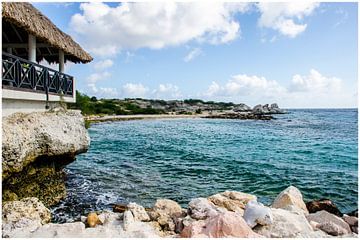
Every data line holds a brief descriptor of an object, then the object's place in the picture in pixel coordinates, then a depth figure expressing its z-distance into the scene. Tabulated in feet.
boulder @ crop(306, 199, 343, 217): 25.85
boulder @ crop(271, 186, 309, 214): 23.65
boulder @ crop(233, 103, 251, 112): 410.39
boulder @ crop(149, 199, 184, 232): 19.45
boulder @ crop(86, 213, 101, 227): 19.04
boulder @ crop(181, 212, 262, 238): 16.84
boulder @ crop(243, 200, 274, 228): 18.63
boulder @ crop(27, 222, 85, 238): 17.06
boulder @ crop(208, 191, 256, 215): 23.67
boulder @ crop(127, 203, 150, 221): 20.01
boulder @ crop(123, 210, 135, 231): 18.39
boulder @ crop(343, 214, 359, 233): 20.89
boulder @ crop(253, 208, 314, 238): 18.03
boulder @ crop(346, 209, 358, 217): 24.87
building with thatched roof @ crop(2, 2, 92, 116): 24.91
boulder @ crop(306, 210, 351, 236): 18.90
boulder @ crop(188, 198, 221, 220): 19.67
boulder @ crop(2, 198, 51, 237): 18.06
